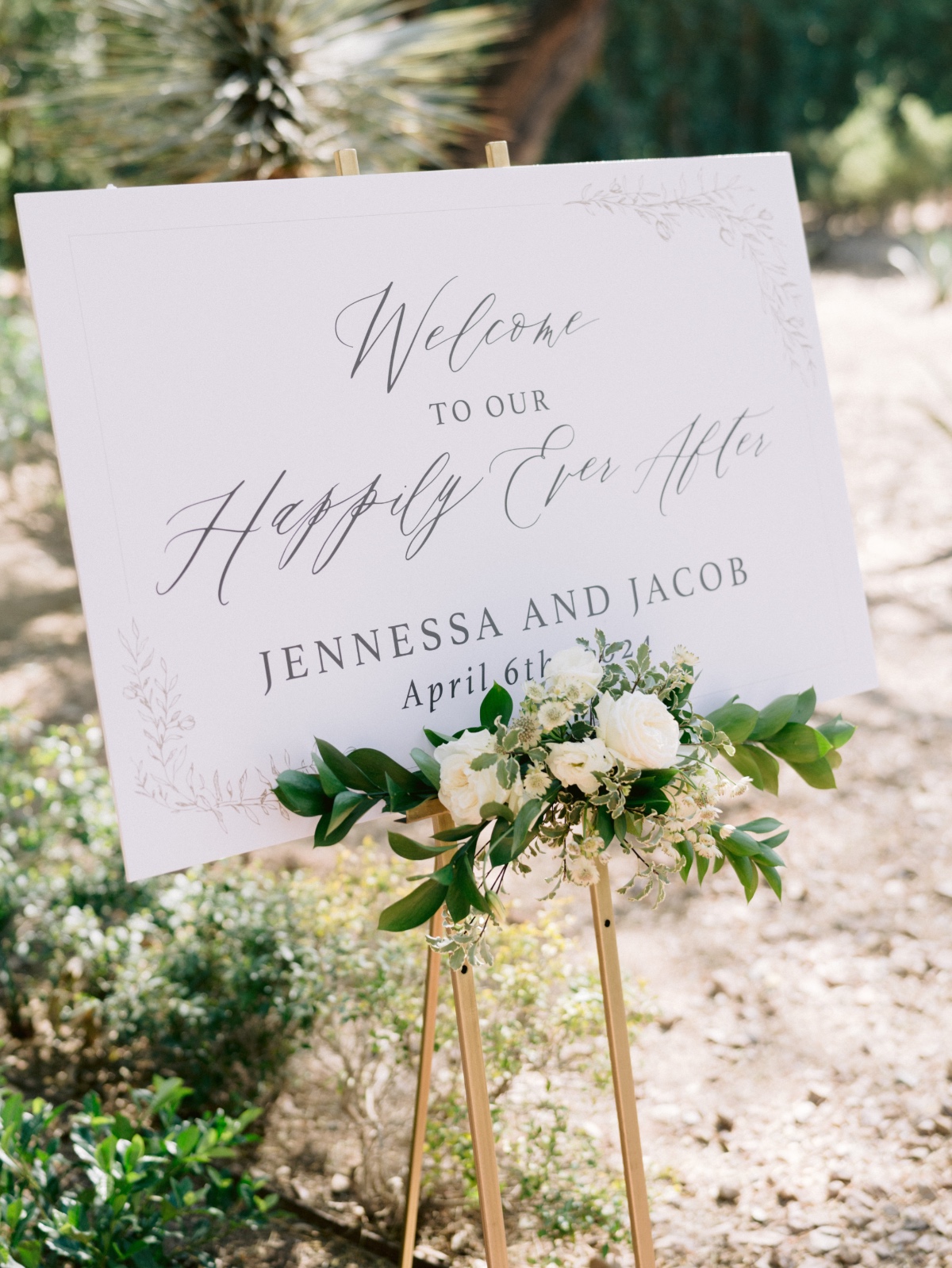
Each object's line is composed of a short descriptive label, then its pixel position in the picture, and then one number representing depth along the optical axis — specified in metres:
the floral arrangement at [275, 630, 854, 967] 1.22
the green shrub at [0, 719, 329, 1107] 1.98
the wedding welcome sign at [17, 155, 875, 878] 1.20
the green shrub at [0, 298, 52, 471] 4.34
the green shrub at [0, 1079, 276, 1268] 1.45
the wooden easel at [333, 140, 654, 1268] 1.36
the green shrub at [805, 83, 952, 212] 13.27
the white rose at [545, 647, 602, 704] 1.24
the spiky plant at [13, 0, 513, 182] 3.14
